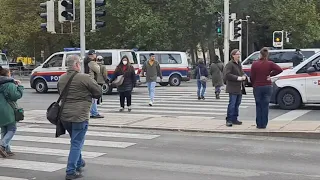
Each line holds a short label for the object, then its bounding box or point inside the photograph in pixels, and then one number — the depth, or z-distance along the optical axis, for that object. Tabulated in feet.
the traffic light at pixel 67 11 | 46.74
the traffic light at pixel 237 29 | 79.87
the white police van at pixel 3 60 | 94.27
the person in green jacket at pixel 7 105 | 26.45
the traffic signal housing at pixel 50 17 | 48.82
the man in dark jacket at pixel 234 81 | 35.53
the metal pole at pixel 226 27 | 79.66
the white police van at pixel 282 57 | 80.94
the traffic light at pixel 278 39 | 92.94
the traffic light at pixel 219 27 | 84.94
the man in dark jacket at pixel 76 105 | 21.43
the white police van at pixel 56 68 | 74.69
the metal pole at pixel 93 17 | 54.44
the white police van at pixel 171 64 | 90.53
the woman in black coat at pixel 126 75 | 46.16
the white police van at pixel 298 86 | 46.65
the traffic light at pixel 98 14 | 50.42
